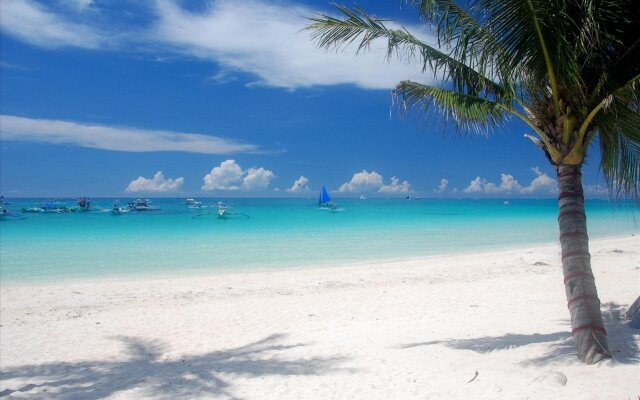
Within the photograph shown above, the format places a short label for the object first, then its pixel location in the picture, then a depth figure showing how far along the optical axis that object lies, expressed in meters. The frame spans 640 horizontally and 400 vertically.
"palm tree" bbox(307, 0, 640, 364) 4.75
